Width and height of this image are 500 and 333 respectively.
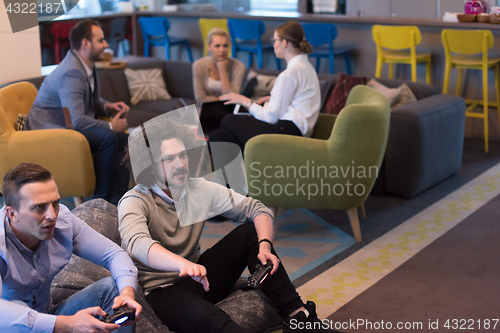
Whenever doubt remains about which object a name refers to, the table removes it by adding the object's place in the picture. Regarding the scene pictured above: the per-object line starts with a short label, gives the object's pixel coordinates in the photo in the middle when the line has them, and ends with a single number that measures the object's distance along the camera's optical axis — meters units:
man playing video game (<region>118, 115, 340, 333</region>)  1.65
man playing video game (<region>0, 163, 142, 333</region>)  1.34
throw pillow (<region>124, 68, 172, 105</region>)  4.92
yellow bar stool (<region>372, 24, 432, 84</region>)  4.87
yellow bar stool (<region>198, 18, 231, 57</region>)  6.18
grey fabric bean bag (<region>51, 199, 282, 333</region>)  1.80
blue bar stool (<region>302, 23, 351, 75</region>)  5.40
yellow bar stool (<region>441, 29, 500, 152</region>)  4.43
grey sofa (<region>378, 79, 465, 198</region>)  3.45
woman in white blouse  3.13
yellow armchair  3.10
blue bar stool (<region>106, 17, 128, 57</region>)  6.56
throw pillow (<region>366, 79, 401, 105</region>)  3.86
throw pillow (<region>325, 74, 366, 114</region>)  4.04
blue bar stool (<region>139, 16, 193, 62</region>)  6.44
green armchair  2.73
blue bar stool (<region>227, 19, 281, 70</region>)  5.85
